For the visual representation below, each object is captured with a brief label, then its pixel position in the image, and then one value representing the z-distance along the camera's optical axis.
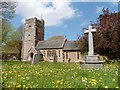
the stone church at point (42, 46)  25.67
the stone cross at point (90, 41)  6.77
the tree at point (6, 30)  14.79
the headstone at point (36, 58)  8.73
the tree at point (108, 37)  11.87
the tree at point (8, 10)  13.44
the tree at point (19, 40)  31.07
